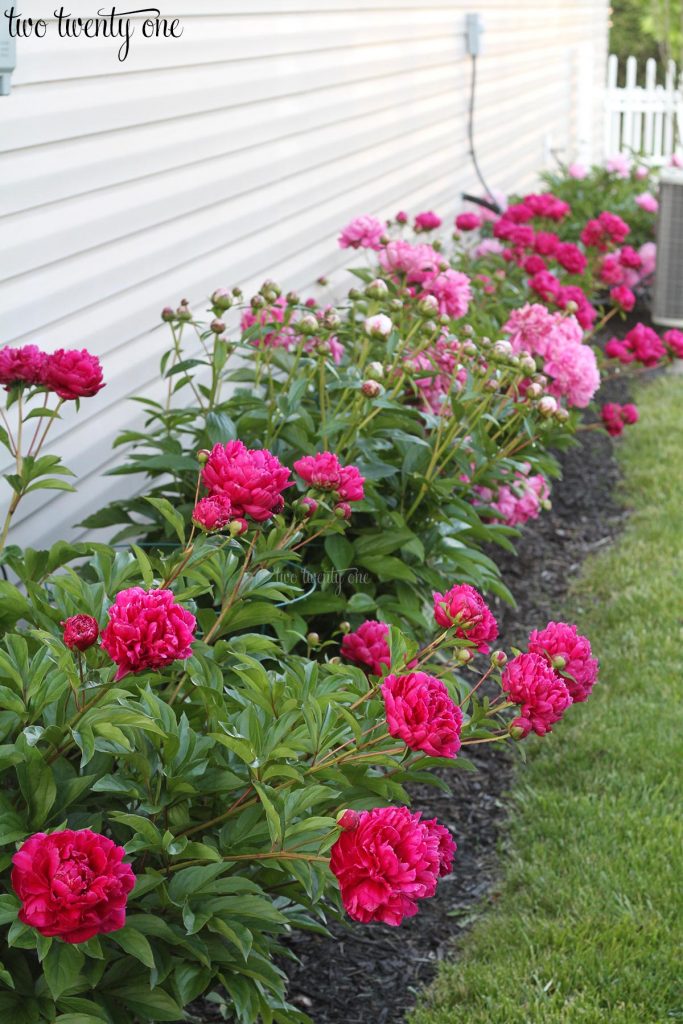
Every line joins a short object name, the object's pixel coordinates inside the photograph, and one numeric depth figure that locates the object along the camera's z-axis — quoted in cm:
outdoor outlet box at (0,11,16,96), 222
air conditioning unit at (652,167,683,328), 708
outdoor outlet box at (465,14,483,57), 654
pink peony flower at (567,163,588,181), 782
